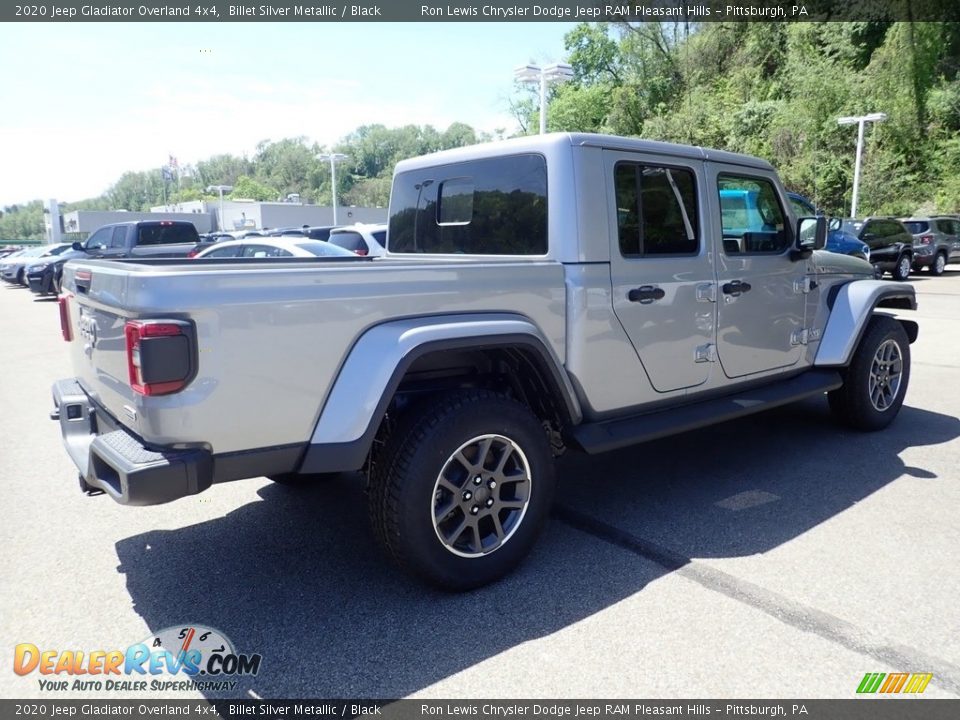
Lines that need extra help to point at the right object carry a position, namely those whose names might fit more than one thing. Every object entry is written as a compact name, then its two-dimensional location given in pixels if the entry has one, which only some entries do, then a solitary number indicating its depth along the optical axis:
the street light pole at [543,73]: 16.58
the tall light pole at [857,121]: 25.14
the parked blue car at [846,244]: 17.31
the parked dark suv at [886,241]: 18.70
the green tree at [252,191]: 126.12
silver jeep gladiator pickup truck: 2.58
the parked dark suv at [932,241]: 20.41
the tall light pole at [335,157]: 36.88
